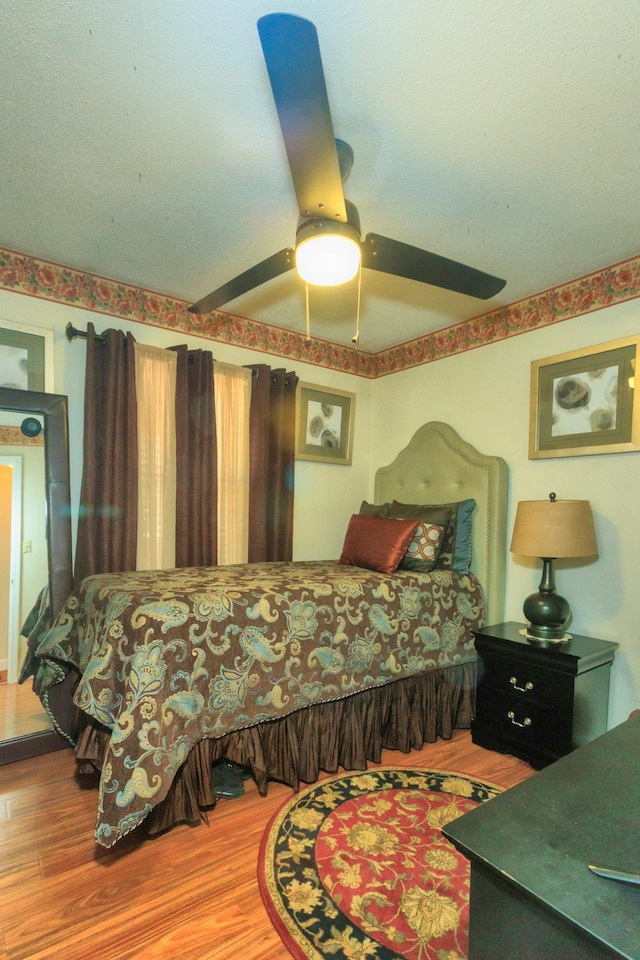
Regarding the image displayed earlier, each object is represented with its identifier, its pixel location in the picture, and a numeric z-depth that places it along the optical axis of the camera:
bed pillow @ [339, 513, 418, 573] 2.82
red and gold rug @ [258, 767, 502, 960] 1.39
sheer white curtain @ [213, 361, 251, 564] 3.15
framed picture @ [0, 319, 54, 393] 2.51
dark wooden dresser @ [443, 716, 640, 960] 0.68
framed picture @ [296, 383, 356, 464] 3.58
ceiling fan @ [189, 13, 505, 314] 1.06
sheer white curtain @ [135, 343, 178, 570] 2.85
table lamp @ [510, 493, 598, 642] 2.35
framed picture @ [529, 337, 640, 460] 2.46
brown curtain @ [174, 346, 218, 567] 2.94
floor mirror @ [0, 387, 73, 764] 2.44
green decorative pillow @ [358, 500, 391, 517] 3.46
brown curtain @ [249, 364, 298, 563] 3.23
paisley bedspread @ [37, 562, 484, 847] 1.72
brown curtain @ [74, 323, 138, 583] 2.64
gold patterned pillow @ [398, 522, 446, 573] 2.85
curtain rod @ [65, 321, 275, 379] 2.66
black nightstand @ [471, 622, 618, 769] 2.26
